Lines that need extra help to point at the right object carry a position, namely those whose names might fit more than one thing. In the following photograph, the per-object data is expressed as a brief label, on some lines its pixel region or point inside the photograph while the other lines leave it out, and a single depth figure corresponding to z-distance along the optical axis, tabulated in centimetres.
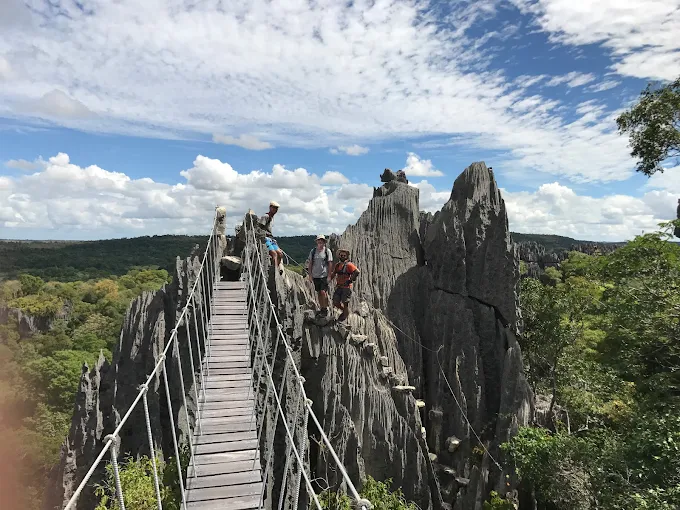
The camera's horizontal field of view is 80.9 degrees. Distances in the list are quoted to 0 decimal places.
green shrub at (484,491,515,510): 888
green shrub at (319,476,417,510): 636
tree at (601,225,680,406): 656
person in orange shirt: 669
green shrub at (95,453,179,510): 502
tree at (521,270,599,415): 1292
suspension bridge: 360
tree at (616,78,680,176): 786
